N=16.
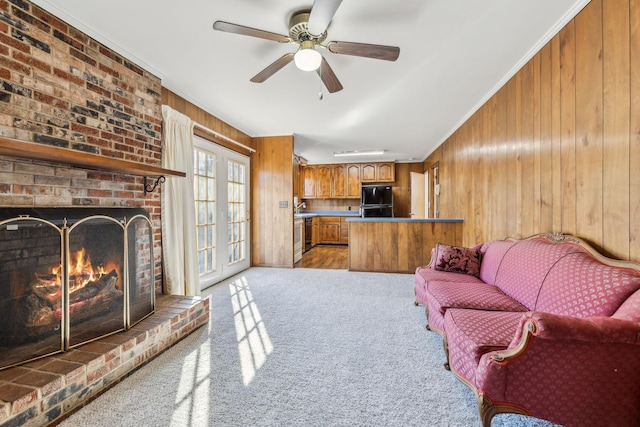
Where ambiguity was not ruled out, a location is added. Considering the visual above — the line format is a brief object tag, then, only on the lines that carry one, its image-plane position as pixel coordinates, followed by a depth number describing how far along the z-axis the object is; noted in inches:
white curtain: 104.7
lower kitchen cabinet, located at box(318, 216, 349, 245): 301.9
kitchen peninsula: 168.6
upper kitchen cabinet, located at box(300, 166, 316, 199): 309.3
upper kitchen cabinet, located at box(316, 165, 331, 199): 305.4
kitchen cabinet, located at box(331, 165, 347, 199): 301.1
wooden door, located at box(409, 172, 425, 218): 269.9
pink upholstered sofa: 42.4
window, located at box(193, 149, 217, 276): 134.8
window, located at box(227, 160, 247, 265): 164.8
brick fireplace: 53.0
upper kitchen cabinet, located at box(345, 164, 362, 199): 297.6
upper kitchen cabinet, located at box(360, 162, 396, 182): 290.0
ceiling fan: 63.2
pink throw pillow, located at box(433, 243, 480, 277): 105.9
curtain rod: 125.1
